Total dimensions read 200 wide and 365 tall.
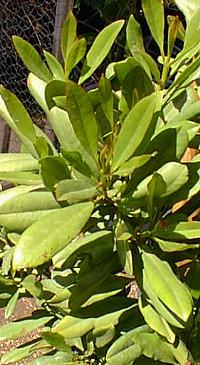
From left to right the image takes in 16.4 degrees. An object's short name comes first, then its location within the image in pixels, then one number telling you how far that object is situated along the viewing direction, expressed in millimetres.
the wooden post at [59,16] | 2845
